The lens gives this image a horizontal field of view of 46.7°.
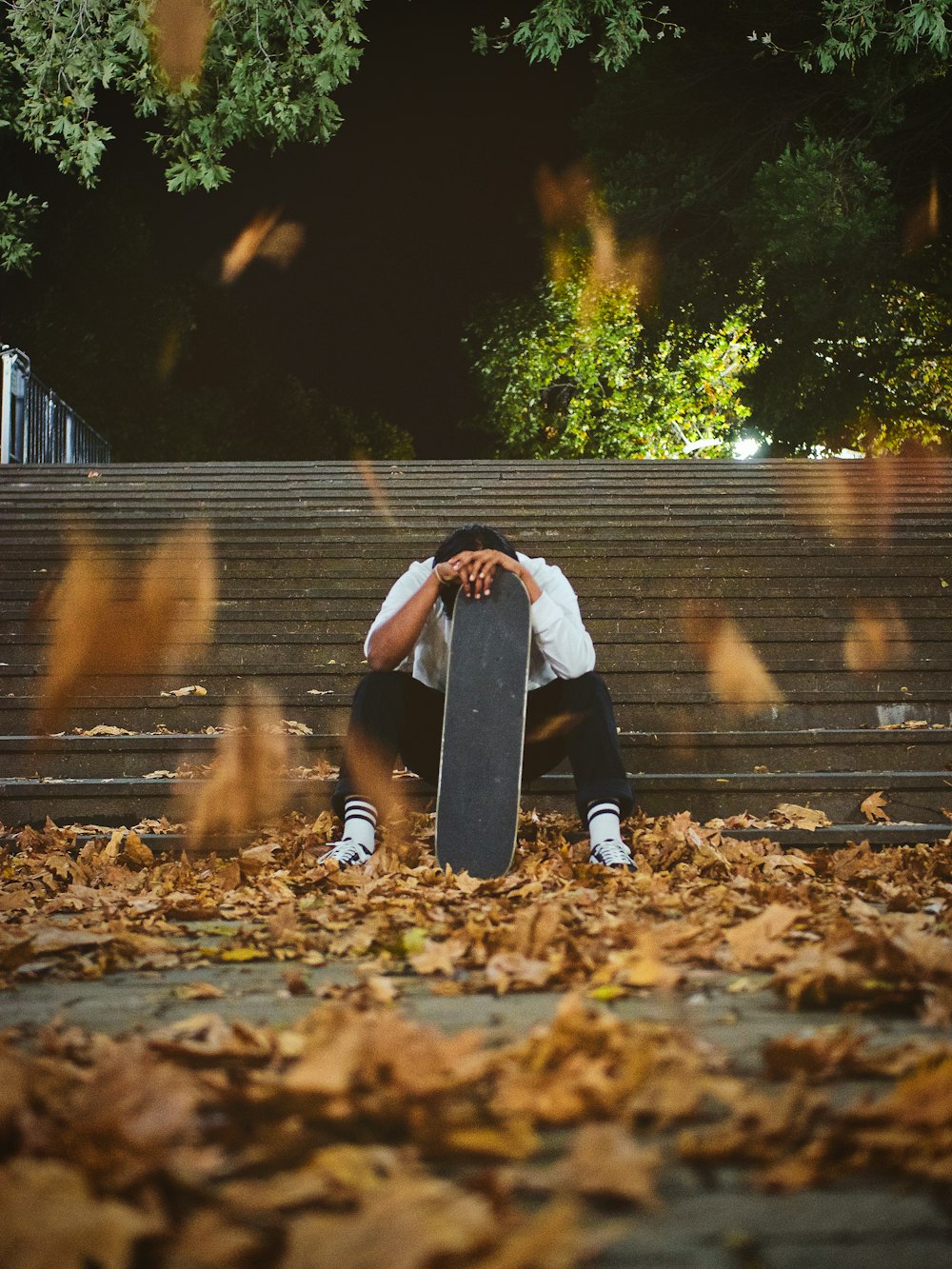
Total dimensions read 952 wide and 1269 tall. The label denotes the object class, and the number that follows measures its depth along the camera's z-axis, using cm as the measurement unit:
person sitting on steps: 380
